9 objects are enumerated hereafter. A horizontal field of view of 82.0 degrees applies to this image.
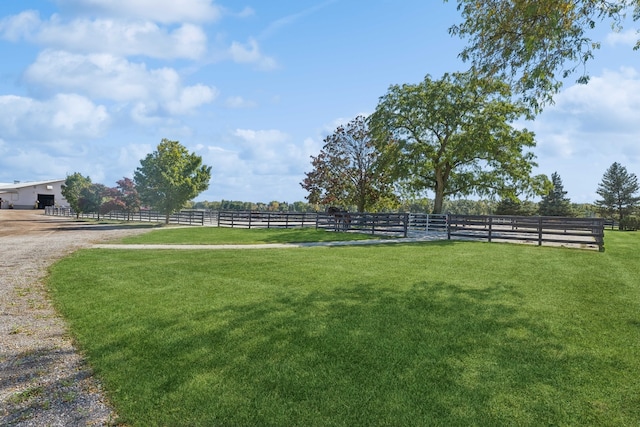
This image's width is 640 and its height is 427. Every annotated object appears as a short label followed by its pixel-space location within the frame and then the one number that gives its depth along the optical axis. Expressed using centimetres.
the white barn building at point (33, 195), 6858
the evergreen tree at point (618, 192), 6562
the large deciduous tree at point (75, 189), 4732
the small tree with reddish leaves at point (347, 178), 3831
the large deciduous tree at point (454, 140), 2812
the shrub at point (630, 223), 4478
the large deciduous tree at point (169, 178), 3597
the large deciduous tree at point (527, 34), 784
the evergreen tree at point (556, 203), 6313
